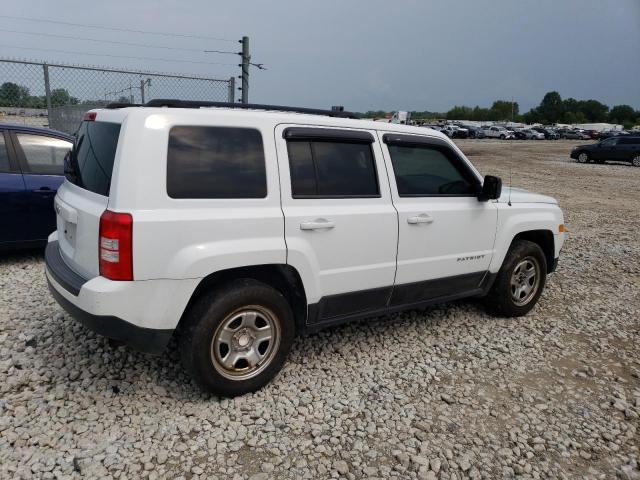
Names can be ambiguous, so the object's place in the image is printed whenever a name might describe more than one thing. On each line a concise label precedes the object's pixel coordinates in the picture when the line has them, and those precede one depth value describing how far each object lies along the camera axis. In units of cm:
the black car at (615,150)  2380
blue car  515
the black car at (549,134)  6234
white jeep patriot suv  271
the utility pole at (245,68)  768
